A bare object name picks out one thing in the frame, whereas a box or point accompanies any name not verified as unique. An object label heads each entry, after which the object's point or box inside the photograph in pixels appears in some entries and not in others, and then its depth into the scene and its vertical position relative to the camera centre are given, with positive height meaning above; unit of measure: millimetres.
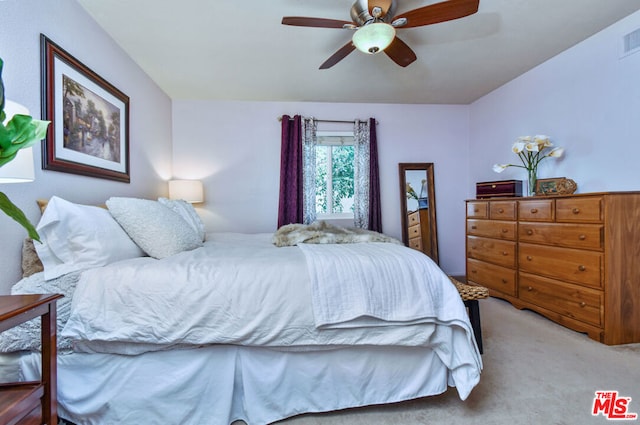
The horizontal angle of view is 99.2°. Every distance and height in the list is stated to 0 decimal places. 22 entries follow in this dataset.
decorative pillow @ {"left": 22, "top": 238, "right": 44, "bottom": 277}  1349 -213
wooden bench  1700 -569
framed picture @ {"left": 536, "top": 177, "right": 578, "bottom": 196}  2389 +211
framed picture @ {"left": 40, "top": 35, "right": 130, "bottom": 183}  1572 +677
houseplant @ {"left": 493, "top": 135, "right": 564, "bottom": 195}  2576 +570
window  3715 +508
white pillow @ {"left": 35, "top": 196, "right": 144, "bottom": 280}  1293 -115
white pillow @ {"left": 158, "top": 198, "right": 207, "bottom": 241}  2292 +22
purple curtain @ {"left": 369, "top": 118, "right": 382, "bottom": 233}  3619 +324
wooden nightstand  799 -541
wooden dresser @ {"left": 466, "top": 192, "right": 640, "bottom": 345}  1918 -408
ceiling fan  1611 +1208
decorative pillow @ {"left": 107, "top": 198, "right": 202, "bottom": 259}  1567 -67
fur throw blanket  2062 -179
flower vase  2711 +295
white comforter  1235 -454
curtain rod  3664 +1230
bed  1239 -551
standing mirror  3766 +62
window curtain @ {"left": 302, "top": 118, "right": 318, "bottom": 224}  3555 +596
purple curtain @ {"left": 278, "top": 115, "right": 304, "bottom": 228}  3496 +516
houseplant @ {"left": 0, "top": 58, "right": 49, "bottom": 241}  697 +217
